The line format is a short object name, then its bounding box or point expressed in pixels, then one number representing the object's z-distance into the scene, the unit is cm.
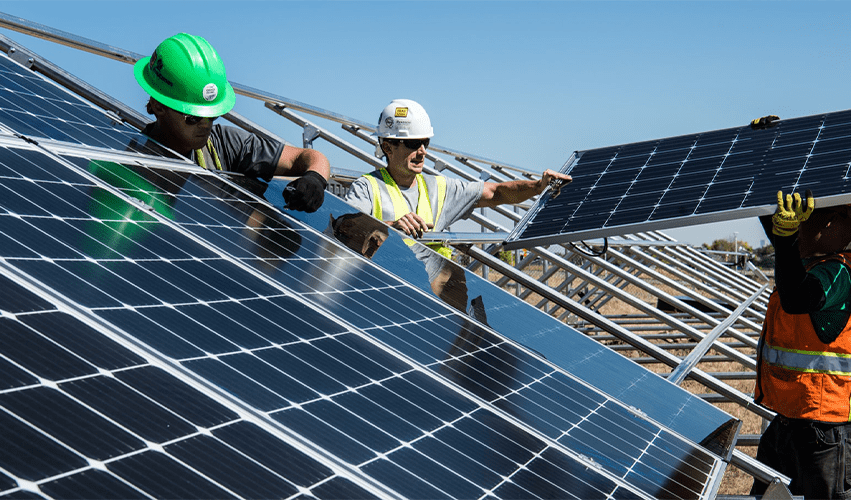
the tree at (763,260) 5309
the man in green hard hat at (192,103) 468
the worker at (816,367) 459
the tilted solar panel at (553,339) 413
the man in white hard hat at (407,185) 562
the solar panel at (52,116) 427
